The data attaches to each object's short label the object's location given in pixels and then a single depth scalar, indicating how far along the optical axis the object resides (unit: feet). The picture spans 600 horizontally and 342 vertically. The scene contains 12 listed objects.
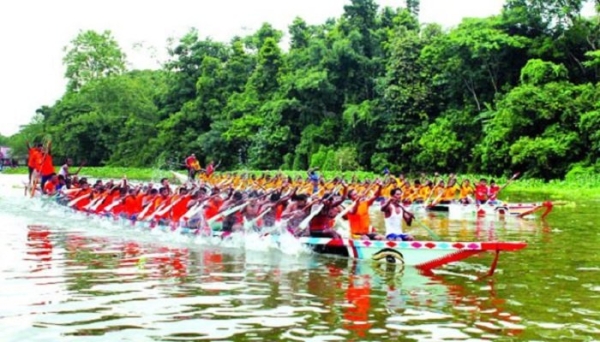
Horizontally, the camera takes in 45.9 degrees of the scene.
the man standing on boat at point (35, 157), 78.02
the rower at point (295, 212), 43.14
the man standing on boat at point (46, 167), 77.60
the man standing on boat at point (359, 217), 41.70
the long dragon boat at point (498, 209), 68.85
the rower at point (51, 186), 75.25
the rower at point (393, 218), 39.81
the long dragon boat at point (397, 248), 34.86
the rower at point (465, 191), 78.53
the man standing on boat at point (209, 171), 111.77
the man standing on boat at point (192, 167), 110.11
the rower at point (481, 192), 77.30
